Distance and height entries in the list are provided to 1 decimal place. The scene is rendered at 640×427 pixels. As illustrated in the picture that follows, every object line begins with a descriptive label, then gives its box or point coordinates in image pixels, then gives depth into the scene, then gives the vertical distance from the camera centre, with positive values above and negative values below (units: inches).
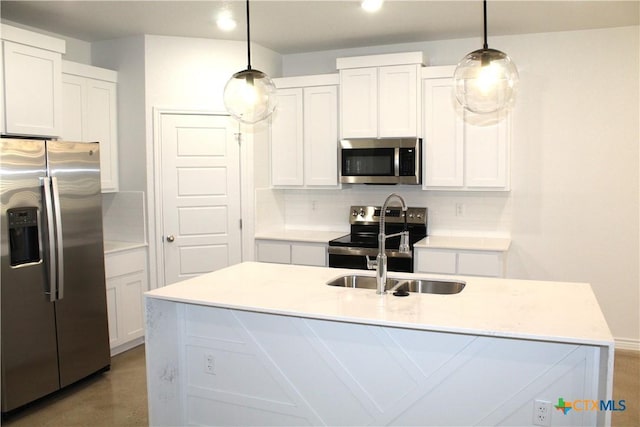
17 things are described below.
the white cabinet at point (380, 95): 176.9 +30.9
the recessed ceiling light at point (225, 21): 154.4 +50.4
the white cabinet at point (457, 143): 171.8 +14.2
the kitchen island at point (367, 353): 86.4 -30.2
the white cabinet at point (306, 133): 191.2 +20.1
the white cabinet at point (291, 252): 183.9 -22.5
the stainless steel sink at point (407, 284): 113.9 -21.1
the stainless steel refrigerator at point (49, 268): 126.4 -19.6
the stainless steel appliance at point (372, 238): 171.3 -17.7
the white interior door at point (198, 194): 180.5 -1.8
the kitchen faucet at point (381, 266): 106.0 -15.7
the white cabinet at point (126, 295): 165.2 -33.5
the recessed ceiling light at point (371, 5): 142.3 +49.2
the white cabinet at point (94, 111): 162.7 +25.0
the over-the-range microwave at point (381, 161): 177.8 +9.0
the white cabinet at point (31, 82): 137.4 +28.8
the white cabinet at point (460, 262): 162.2 -23.2
